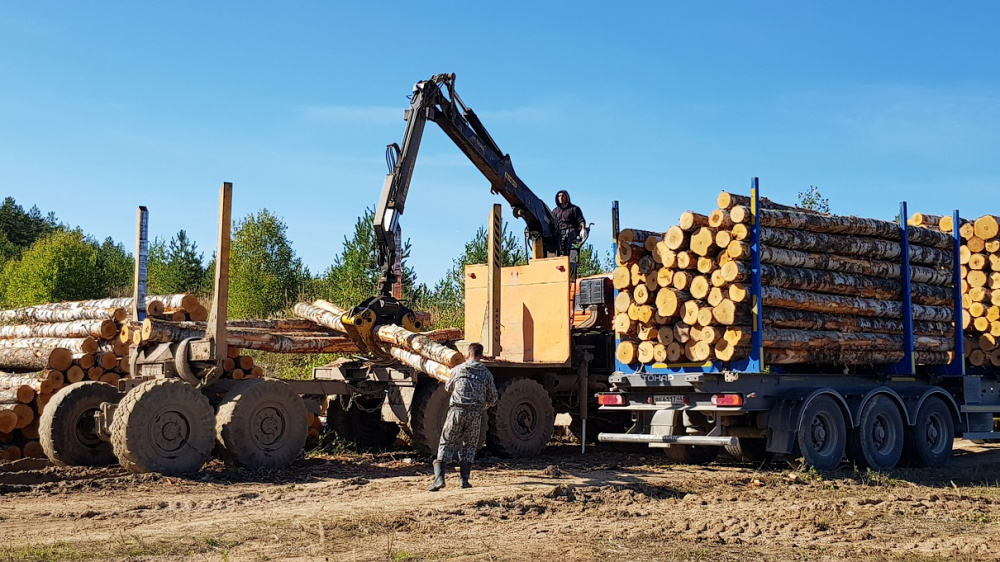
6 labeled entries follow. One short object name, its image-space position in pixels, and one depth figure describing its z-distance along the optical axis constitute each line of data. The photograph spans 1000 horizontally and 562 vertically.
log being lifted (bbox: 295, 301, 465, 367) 12.83
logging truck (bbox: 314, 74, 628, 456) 14.08
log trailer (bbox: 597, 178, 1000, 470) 12.53
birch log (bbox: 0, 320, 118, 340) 15.56
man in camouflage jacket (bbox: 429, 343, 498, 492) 10.95
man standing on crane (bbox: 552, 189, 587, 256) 17.83
